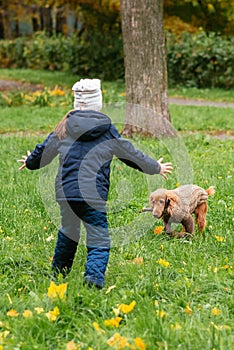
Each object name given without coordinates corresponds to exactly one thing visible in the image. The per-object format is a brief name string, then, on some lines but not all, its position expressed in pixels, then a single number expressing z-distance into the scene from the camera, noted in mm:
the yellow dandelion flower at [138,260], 7315
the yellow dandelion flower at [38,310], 5738
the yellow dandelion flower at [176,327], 5393
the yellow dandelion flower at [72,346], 5216
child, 6767
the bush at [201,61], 34036
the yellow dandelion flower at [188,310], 5936
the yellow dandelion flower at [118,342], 5054
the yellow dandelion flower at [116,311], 5781
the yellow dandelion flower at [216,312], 5877
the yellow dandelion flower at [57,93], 29456
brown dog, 7971
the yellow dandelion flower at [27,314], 5675
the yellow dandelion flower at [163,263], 7123
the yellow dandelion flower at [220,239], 8096
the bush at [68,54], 39676
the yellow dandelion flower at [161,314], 5600
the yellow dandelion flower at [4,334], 5461
